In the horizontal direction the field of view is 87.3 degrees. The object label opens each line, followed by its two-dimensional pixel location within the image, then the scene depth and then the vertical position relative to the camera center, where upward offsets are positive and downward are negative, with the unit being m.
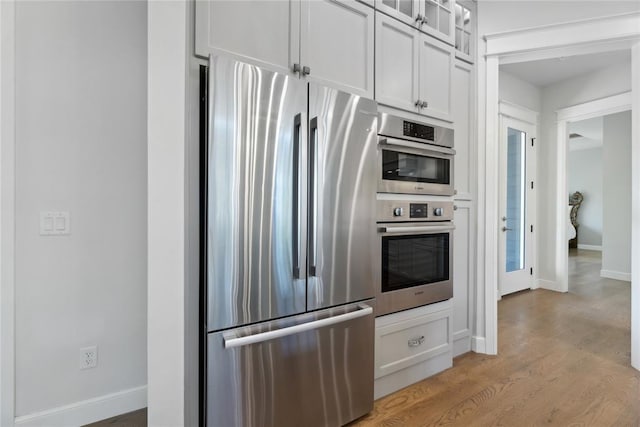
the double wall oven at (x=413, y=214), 2.04 -0.02
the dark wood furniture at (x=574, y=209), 9.34 +0.06
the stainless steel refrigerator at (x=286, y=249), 1.39 -0.18
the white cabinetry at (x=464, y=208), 2.60 +0.02
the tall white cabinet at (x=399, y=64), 1.60 +0.83
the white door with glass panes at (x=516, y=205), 4.45 +0.08
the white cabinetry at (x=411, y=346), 2.05 -0.89
